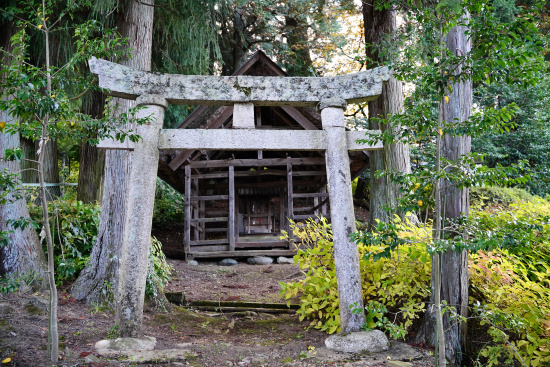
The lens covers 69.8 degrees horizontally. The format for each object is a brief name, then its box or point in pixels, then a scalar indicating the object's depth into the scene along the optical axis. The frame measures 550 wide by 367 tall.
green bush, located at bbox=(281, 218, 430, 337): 4.33
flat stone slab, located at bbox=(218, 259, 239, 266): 10.76
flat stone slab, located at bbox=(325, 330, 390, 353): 4.01
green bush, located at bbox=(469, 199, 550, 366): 3.23
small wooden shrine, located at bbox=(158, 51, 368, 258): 10.04
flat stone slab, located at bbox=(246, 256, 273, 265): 10.80
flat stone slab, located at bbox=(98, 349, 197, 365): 3.71
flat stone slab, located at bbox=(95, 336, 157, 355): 3.89
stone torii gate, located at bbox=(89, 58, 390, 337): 4.18
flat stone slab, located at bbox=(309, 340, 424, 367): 3.82
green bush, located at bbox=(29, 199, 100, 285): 5.64
